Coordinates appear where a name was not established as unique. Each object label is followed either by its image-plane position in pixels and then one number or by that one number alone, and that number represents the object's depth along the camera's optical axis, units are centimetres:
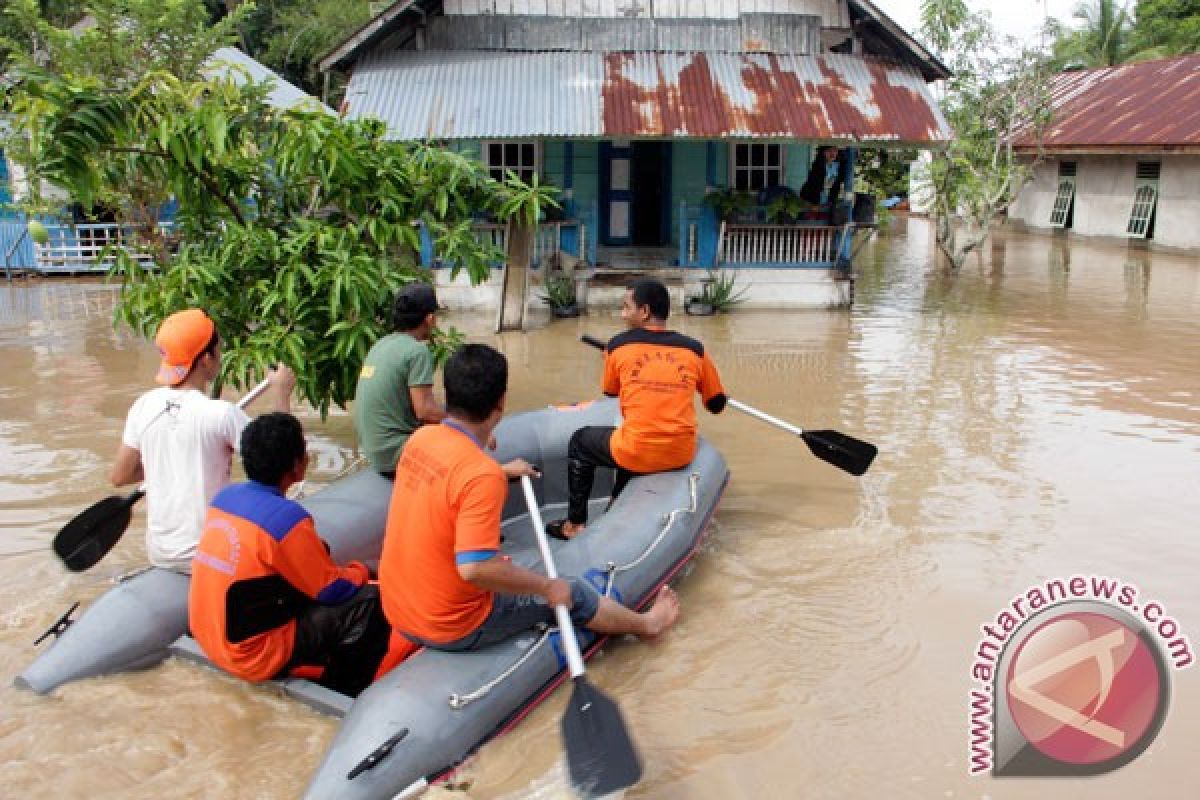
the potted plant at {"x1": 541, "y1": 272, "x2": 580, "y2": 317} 1241
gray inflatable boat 323
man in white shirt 380
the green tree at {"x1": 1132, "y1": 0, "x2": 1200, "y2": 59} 2619
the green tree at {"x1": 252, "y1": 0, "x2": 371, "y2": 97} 2764
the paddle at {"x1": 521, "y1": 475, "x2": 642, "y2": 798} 314
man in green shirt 488
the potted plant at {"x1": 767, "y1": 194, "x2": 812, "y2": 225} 1290
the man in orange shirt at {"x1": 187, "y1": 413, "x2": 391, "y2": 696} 336
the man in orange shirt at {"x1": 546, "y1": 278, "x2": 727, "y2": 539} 505
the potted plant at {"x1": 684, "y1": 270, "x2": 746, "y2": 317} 1289
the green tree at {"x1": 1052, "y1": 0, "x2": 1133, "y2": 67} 2880
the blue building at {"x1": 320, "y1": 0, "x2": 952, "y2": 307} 1217
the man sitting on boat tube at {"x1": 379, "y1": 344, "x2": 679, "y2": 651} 317
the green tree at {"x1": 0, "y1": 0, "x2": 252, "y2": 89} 1186
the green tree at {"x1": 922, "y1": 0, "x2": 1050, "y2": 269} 1562
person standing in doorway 1301
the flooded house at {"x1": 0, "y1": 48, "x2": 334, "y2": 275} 1558
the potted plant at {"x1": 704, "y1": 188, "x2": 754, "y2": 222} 1305
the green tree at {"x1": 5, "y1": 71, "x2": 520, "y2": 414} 538
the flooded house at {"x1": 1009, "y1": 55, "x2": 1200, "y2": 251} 1878
